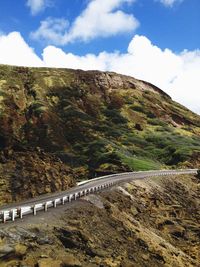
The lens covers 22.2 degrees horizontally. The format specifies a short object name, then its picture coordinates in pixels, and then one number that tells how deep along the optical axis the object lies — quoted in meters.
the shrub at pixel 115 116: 191.34
